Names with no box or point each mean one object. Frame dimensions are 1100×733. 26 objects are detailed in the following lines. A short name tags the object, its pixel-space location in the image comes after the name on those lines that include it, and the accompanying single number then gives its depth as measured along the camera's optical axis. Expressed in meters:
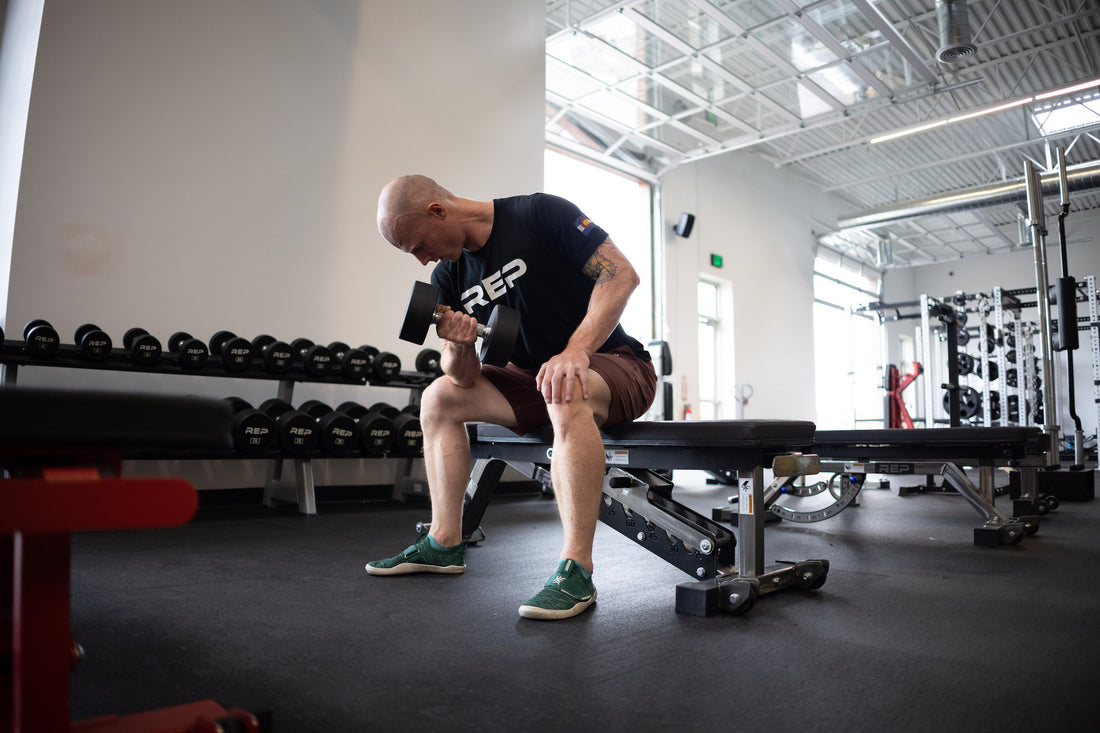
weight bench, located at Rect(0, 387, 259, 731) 0.59
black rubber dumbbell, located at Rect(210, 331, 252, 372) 3.38
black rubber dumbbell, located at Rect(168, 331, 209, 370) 3.26
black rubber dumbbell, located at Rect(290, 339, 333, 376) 3.61
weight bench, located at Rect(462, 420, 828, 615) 1.54
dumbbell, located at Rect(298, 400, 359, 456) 3.46
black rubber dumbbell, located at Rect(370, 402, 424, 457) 3.71
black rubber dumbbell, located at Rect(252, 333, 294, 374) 3.50
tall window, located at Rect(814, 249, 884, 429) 10.77
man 1.53
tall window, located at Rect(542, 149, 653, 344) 7.35
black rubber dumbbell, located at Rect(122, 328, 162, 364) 3.12
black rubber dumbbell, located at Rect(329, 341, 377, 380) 3.72
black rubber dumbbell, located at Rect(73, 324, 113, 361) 3.01
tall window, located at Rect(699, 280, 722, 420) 8.45
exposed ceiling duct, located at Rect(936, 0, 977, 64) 5.55
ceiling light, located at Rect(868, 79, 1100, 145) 6.26
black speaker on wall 7.97
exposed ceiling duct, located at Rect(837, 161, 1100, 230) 8.16
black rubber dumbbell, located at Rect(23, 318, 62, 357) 2.88
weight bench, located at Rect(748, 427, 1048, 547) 2.67
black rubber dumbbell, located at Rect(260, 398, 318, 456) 3.33
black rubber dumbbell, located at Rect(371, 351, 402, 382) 3.85
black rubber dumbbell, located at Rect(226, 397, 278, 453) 3.21
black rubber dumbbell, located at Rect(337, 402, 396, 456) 3.60
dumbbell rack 2.94
